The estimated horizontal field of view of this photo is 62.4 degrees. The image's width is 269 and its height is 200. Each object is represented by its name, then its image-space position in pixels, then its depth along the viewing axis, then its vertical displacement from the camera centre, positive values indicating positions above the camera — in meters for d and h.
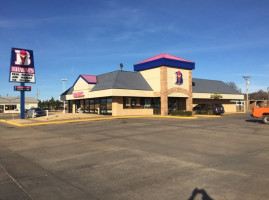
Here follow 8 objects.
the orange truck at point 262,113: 19.34 -0.76
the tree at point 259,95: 101.81 +4.45
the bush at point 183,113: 26.58 -0.96
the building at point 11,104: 64.44 +0.69
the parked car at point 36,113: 30.44 -0.94
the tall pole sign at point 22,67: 25.20 +4.52
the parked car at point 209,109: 30.09 -0.57
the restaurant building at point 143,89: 28.70 +2.22
